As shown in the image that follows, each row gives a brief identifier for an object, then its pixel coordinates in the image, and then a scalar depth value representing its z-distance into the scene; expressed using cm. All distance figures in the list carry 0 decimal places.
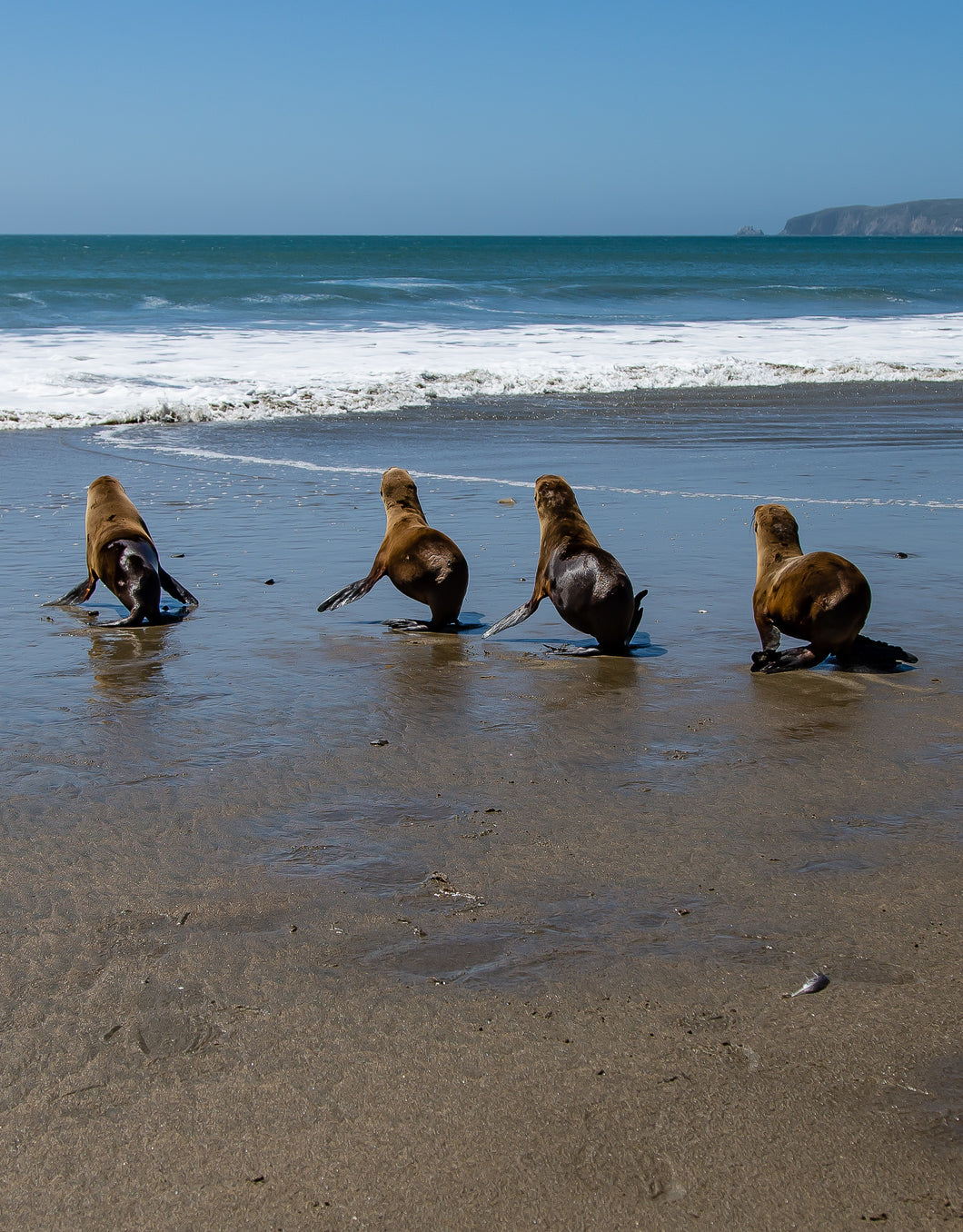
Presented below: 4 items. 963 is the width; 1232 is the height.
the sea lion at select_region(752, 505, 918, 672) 576
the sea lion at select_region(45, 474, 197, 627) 692
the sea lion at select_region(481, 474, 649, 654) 624
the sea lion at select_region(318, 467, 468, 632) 683
